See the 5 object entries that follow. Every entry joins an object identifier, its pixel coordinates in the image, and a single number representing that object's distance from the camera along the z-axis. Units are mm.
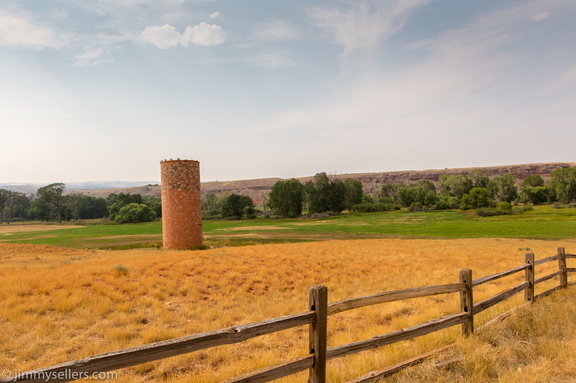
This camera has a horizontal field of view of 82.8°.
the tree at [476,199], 88312
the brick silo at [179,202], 24688
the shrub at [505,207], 73875
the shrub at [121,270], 12730
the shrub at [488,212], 73038
